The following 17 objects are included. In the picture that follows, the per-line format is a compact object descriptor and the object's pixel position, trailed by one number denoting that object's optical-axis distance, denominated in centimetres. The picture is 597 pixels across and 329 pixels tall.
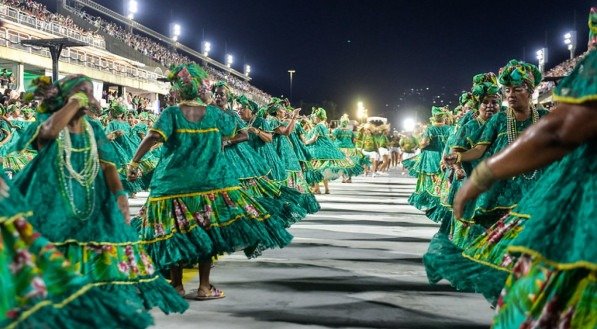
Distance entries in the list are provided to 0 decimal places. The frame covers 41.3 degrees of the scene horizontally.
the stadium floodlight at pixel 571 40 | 7133
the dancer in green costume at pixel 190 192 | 664
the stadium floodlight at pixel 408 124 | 5036
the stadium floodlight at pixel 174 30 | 9688
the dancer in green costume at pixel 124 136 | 1617
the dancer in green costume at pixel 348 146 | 2402
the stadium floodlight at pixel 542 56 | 9205
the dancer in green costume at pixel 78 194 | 479
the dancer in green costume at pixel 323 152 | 1994
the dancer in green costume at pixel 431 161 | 1559
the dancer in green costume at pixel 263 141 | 1170
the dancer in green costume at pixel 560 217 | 256
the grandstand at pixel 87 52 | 3344
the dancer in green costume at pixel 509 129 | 591
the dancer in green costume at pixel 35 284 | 287
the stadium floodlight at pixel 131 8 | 7419
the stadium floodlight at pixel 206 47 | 11456
